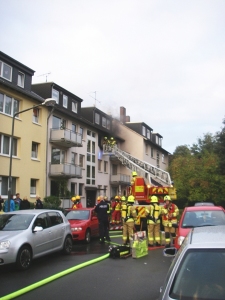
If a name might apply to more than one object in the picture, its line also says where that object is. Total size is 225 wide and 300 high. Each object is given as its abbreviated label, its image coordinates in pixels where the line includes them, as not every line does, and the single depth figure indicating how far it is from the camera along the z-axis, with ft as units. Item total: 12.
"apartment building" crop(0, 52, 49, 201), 79.00
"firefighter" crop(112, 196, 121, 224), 67.49
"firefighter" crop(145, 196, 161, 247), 41.03
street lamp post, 55.11
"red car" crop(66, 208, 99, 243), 46.93
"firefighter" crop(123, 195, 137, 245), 40.14
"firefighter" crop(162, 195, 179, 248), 39.75
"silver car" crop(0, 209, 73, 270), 28.50
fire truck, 60.03
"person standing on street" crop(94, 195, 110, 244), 45.80
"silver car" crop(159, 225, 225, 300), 10.73
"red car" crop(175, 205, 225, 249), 32.32
